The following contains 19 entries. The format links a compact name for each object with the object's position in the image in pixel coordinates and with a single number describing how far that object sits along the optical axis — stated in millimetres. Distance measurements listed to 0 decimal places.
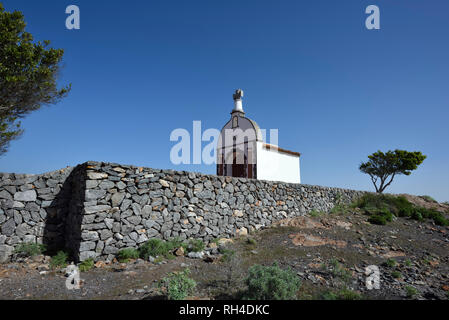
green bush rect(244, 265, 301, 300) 3848
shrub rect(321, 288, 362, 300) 4070
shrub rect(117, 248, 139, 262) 6441
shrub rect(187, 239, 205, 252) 7312
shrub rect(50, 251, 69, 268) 6103
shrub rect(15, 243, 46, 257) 6512
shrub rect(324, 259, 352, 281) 5257
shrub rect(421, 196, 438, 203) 20266
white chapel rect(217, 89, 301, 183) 18031
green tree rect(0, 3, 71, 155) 10055
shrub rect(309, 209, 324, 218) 12144
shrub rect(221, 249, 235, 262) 6488
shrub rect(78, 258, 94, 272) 5836
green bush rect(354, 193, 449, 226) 12273
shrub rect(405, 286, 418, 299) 4507
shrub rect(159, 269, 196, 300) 3881
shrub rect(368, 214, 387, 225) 11420
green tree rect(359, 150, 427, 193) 29328
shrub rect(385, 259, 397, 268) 6242
